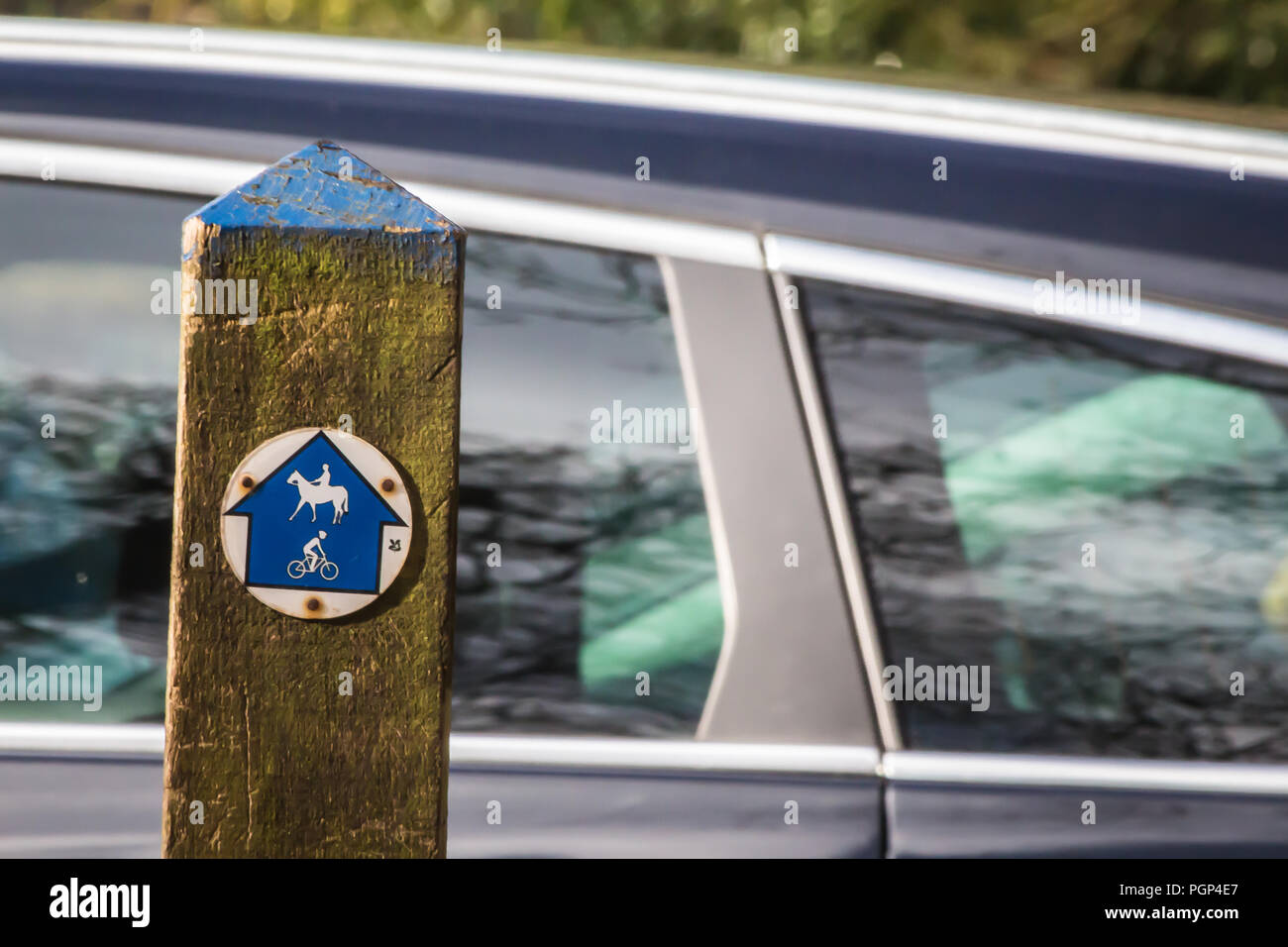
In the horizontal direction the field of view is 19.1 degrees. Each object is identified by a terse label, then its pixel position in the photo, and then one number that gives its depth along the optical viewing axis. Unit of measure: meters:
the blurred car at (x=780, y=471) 1.60
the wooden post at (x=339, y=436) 1.51
